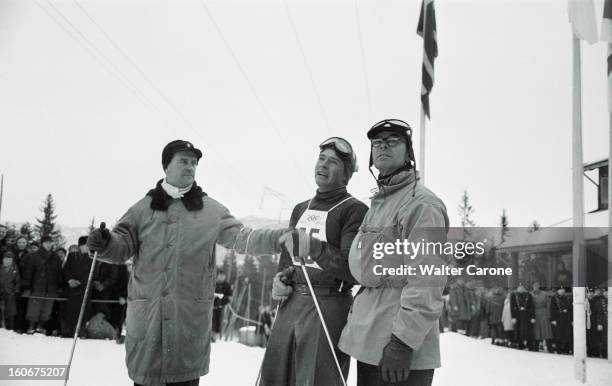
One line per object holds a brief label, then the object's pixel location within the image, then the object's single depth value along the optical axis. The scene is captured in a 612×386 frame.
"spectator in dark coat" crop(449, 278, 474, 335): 15.38
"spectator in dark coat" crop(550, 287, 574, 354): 12.12
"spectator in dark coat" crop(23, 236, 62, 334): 8.98
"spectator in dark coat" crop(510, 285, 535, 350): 12.62
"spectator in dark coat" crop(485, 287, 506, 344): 14.00
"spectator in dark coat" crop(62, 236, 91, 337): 8.92
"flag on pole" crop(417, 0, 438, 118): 8.34
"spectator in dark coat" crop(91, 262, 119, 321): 9.19
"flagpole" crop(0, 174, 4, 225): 10.04
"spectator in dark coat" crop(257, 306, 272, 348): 17.23
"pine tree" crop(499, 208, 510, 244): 62.08
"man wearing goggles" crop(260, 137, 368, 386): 2.78
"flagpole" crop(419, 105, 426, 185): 7.92
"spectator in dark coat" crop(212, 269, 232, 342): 11.46
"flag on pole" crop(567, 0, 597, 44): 7.33
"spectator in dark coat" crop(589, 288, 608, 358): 11.10
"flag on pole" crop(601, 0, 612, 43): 7.66
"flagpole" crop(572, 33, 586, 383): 7.43
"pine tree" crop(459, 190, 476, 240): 66.56
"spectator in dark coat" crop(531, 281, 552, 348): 12.26
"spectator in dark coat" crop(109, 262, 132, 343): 9.46
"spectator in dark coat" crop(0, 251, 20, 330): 8.87
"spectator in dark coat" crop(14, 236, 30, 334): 9.01
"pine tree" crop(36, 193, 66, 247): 57.06
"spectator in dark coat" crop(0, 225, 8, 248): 8.97
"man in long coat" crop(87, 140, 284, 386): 2.94
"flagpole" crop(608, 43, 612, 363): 8.15
